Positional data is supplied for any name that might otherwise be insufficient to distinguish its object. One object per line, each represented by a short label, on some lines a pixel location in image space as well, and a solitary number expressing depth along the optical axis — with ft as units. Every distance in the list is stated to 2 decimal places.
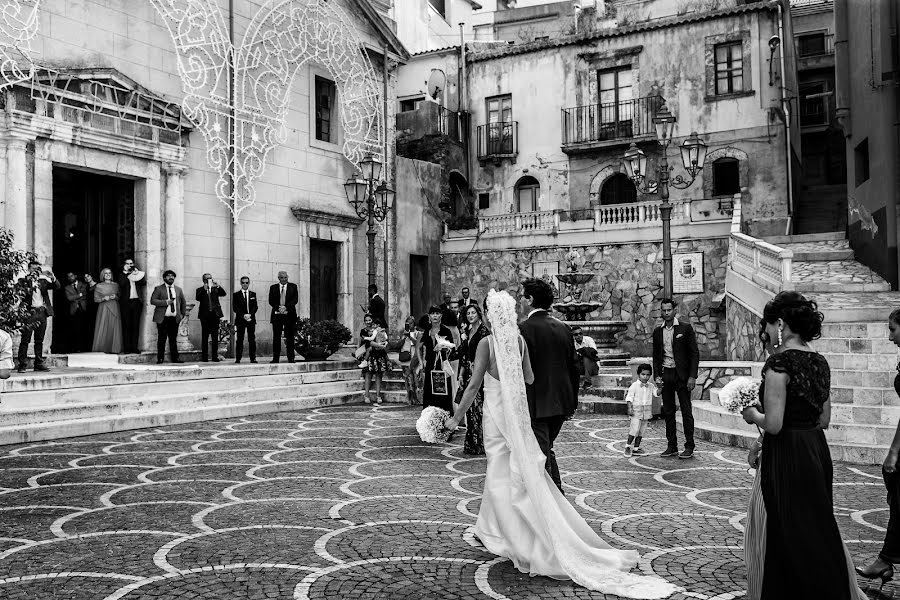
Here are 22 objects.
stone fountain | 56.80
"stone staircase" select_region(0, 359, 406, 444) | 33.53
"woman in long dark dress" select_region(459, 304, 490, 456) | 28.94
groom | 17.33
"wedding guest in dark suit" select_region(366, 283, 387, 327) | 50.36
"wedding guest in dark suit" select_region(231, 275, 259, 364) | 49.37
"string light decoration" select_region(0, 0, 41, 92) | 43.47
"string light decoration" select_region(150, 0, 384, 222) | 55.98
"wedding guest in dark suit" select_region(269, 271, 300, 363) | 50.03
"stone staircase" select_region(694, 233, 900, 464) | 28.60
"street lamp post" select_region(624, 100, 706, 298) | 47.21
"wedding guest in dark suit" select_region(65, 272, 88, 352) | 46.73
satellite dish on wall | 96.43
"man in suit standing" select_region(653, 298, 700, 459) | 28.84
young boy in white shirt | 28.63
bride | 14.66
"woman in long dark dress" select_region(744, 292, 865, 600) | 11.73
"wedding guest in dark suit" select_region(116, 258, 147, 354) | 50.08
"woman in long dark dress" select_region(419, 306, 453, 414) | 32.60
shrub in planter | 54.24
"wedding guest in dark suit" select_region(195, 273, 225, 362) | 50.90
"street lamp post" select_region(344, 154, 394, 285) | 53.42
